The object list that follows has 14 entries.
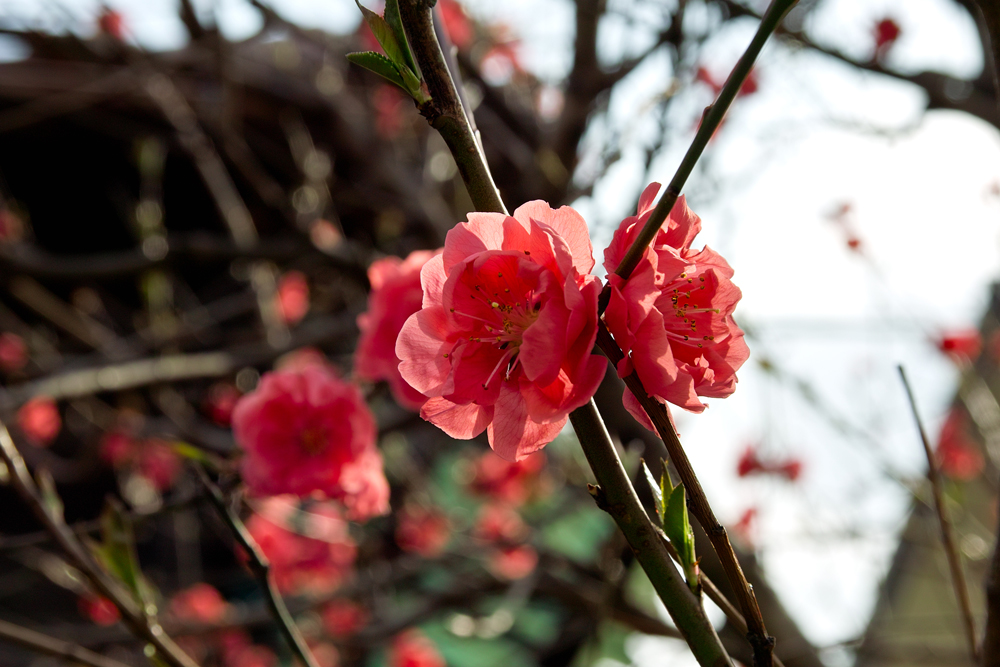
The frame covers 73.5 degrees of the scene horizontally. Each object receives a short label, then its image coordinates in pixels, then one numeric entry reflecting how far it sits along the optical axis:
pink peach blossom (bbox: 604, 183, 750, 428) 0.48
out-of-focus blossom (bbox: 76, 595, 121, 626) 2.43
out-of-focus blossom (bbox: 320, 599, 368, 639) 3.22
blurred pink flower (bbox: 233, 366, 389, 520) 1.07
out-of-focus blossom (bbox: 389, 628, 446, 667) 3.20
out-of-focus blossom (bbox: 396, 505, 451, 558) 3.52
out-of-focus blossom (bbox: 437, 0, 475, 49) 3.09
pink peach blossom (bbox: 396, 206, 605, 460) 0.48
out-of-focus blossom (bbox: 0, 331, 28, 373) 3.37
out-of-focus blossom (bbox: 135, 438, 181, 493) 3.54
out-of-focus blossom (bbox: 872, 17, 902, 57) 2.54
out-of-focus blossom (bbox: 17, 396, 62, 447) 2.85
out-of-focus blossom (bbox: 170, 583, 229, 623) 2.99
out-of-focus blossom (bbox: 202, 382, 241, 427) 1.51
